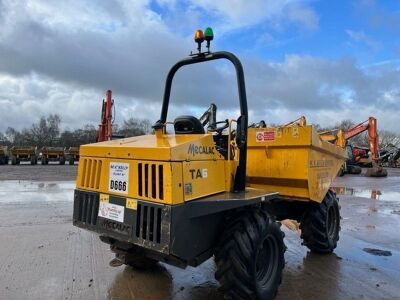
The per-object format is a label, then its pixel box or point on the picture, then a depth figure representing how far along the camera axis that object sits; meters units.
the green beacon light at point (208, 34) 4.25
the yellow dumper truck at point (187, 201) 3.53
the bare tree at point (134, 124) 61.75
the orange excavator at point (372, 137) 25.53
